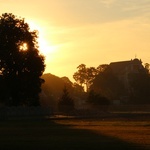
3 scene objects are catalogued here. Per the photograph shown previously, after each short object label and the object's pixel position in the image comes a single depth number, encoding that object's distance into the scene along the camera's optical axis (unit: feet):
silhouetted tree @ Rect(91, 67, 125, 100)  529.86
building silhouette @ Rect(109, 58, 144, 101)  572.38
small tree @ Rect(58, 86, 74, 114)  347.77
